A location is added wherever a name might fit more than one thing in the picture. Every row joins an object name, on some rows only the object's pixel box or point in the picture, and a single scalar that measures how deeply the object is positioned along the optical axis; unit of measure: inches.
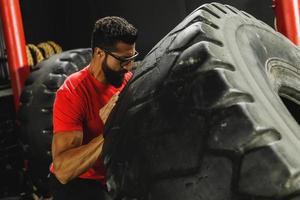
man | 60.2
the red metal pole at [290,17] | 93.3
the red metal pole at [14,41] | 108.9
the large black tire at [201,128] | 25.4
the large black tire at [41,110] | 93.4
